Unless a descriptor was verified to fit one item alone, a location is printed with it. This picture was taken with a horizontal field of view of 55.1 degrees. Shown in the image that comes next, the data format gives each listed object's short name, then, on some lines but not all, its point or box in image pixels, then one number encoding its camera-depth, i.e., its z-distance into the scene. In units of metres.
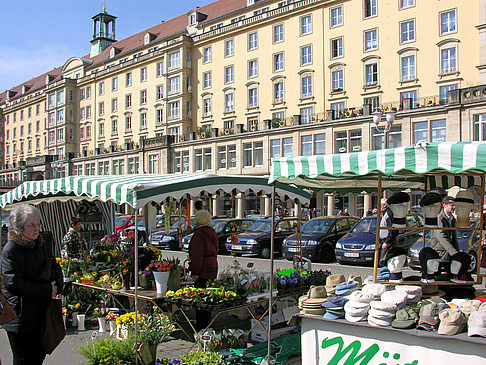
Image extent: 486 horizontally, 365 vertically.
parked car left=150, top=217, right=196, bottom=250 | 23.59
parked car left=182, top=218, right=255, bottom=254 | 20.98
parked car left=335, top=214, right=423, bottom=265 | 15.03
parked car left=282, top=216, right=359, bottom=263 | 16.86
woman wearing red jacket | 7.43
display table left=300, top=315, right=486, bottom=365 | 4.35
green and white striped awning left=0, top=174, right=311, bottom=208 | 6.85
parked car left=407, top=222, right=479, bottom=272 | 10.39
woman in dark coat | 4.21
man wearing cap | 6.56
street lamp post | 18.70
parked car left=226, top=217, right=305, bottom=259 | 18.97
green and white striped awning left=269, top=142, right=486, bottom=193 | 4.41
